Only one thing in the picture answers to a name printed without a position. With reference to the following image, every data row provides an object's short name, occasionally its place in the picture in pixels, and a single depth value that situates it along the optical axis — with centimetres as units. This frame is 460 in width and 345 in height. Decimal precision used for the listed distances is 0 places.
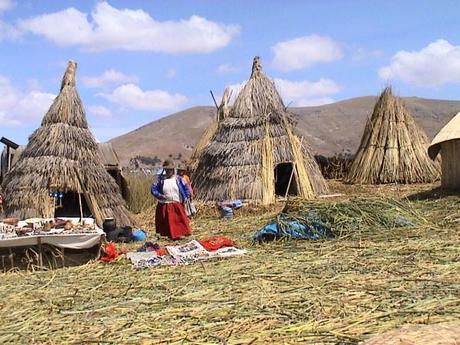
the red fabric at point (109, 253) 666
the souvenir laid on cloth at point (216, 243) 684
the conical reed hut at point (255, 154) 1298
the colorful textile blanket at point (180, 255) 618
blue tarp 739
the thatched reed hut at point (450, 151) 1180
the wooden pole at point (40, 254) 656
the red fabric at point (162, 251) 665
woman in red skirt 866
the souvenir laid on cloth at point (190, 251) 644
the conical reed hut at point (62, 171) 991
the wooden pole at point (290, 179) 1308
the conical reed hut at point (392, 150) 1585
